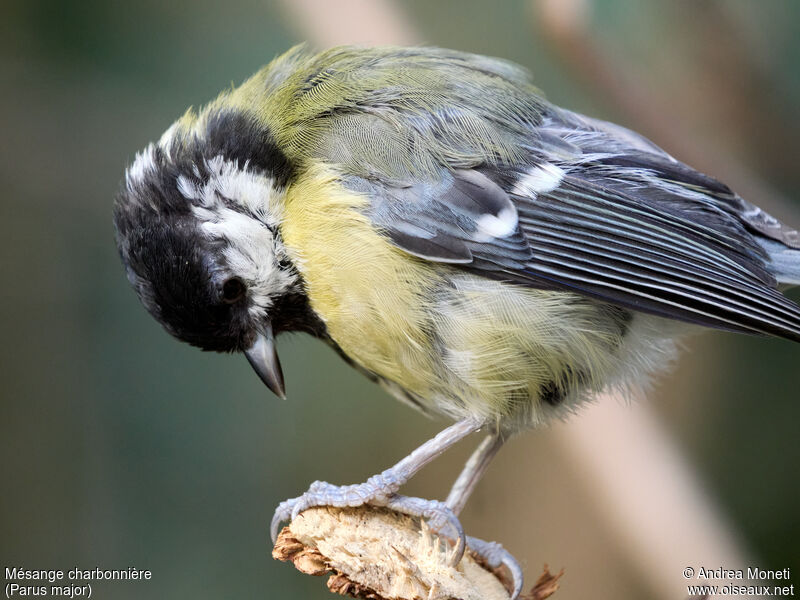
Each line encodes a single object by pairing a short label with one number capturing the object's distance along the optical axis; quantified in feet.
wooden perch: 8.44
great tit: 8.49
